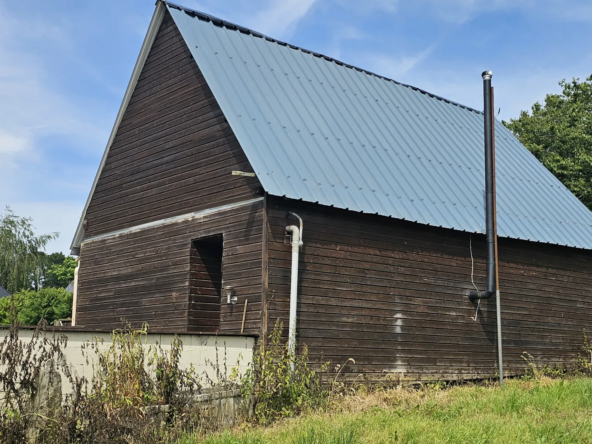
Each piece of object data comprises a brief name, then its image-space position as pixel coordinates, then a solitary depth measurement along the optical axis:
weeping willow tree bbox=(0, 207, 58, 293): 47.81
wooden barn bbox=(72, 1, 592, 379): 13.34
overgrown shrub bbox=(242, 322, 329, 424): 11.38
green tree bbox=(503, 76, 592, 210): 30.78
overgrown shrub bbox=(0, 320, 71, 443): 8.03
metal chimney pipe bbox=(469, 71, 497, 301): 15.63
